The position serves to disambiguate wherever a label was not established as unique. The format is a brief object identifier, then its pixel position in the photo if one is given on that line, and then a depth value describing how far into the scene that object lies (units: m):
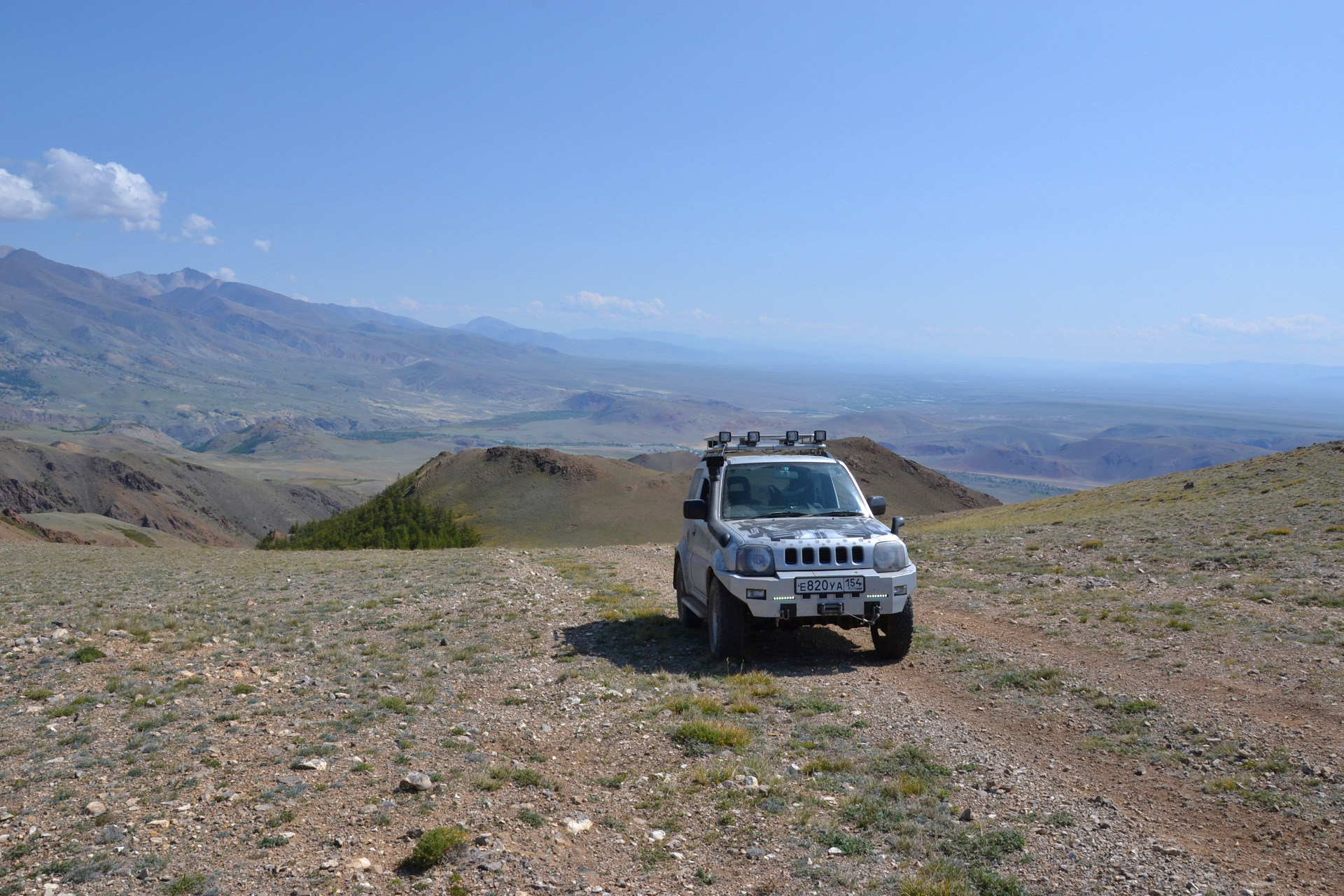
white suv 10.06
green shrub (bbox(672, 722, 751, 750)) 7.85
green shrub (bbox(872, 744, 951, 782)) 7.13
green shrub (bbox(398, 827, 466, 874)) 5.54
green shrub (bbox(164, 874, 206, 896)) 5.21
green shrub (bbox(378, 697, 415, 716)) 9.03
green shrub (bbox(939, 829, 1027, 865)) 5.62
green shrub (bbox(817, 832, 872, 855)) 5.76
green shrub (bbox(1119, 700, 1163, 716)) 8.63
